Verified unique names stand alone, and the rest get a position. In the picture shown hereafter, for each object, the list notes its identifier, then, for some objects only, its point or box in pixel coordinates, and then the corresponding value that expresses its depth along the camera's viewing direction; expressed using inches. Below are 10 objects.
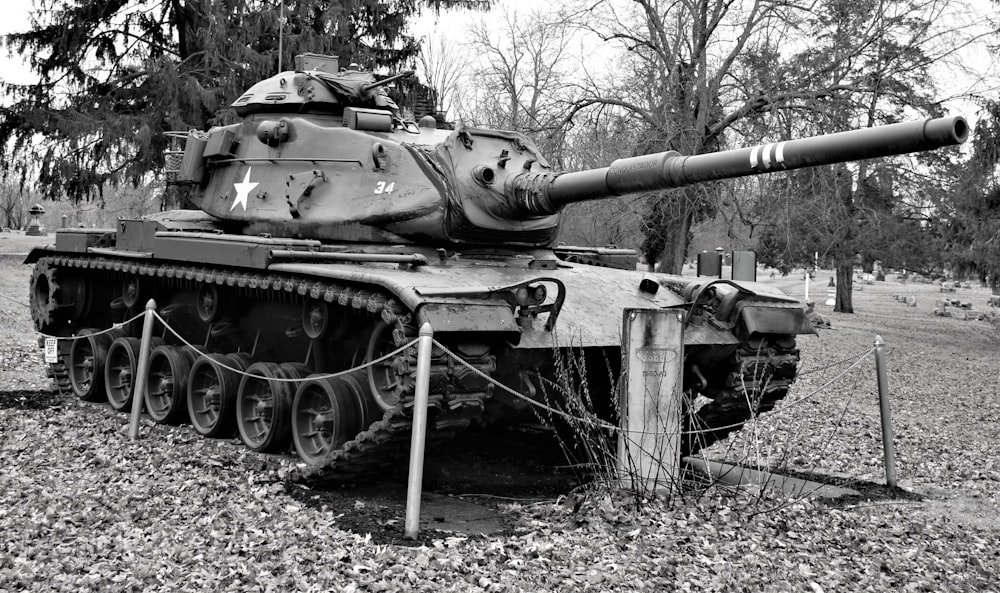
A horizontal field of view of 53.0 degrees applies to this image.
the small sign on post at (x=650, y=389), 292.7
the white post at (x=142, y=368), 383.9
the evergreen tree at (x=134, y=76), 862.5
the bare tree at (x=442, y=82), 1041.7
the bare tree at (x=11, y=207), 2057.1
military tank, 294.2
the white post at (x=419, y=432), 252.8
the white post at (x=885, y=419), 352.8
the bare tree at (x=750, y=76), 735.7
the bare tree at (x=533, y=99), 823.1
